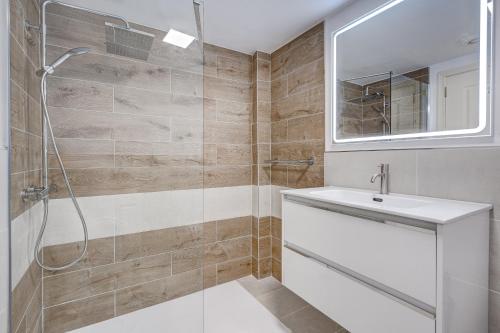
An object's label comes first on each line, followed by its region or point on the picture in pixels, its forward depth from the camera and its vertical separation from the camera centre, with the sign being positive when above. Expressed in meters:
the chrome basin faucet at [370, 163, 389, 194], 1.32 -0.07
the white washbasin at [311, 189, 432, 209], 1.16 -0.18
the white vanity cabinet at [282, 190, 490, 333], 0.82 -0.41
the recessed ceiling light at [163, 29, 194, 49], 1.59 +0.86
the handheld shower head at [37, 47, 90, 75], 1.36 +0.63
